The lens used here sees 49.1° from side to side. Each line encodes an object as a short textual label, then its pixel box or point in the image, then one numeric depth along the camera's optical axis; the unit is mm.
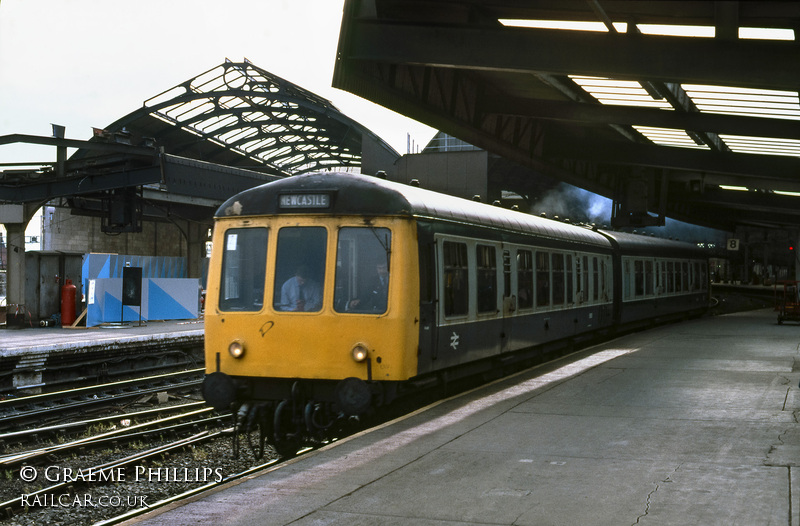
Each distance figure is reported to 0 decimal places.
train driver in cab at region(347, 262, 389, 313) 9258
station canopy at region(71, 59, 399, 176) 36531
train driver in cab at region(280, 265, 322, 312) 9375
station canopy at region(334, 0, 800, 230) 11430
